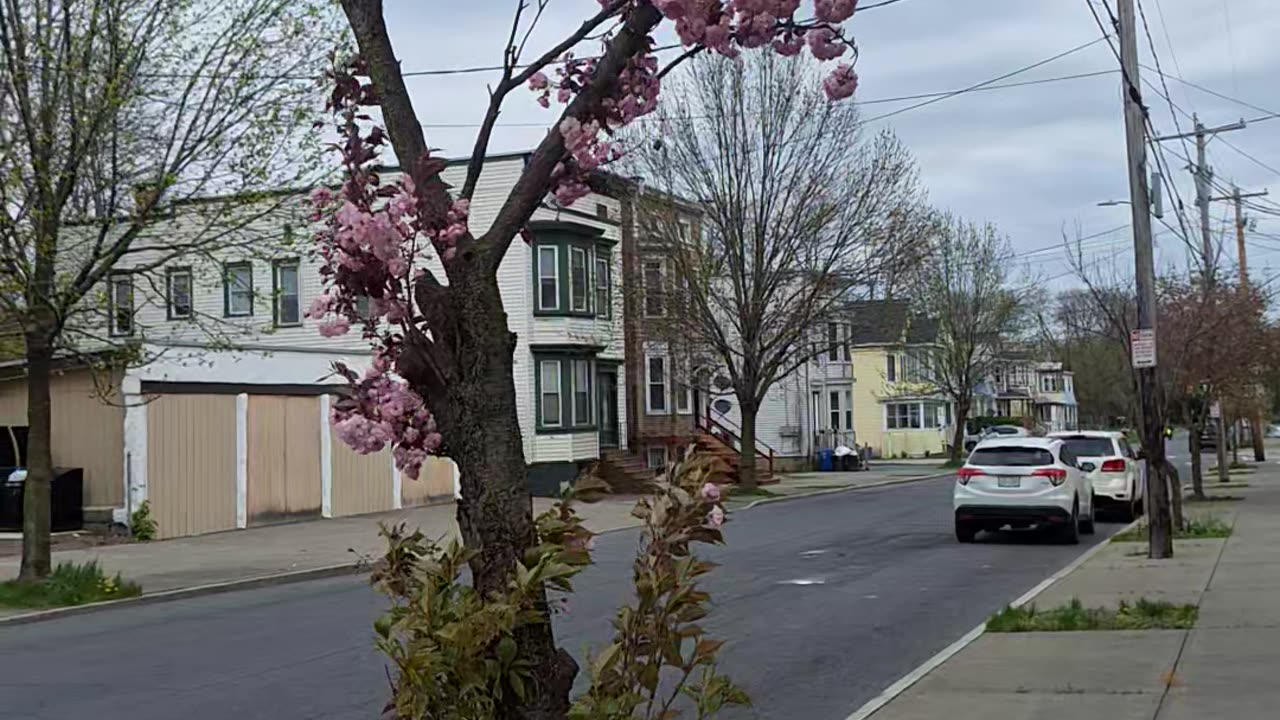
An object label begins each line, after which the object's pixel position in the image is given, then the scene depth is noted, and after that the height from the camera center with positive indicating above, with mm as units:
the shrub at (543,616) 3918 -531
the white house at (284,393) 23844 +1074
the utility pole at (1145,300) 16250 +1465
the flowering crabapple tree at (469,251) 4152 +590
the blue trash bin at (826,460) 53625 -1225
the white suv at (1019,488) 20094 -968
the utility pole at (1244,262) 34675 +4696
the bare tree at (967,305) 54031 +4814
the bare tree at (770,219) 33969 +5353
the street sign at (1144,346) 16172 +885
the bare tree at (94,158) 14781 +3317
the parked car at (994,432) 57944 -337
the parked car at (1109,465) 24250 -789
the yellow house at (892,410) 70125 +884
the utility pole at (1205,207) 32219 +5560
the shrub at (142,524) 23734 -1328
